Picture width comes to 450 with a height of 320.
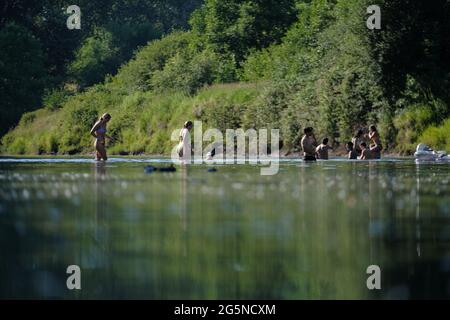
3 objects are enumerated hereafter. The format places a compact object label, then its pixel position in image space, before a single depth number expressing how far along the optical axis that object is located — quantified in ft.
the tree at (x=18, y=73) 295.28
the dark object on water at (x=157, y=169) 115.96
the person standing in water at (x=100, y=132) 149.79
